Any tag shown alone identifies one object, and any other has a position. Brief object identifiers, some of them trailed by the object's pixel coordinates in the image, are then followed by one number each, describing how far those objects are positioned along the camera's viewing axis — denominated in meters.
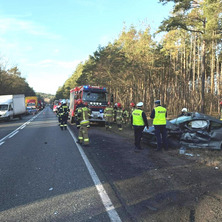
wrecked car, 6.75
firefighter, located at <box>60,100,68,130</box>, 13.43
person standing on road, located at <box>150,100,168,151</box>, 7.17
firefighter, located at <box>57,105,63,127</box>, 13.43
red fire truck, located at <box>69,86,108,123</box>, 15.34
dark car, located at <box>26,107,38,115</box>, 39.00
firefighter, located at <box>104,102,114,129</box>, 13.42
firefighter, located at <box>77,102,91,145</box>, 8.17
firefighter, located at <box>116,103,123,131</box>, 13.02
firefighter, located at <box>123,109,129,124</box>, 14.21
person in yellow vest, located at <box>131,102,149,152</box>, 7.45
